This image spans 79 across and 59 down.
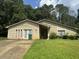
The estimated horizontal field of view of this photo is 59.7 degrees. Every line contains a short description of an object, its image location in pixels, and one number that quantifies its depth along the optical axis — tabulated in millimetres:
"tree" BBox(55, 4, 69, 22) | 34588
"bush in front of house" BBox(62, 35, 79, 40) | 13716
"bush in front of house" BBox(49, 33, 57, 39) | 14902
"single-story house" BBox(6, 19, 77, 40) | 14613
